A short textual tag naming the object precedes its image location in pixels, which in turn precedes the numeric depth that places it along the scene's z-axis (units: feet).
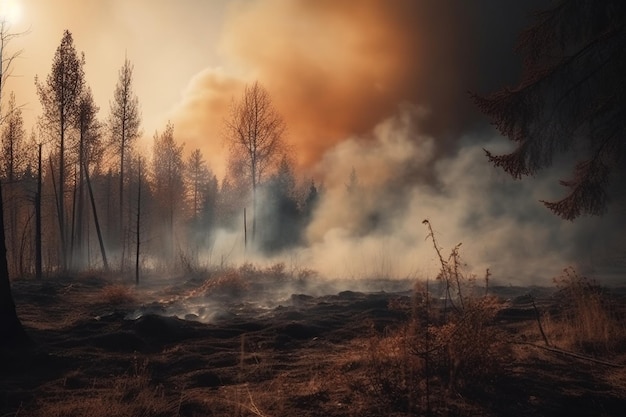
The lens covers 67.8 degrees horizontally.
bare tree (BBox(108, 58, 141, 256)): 103.04
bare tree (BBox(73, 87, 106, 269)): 92.79
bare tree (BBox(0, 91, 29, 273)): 105.81
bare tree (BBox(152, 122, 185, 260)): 147.43
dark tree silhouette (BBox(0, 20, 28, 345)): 25.59
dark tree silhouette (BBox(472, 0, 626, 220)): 27.30
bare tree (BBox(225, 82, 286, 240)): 99.76
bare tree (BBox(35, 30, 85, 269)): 88.38
